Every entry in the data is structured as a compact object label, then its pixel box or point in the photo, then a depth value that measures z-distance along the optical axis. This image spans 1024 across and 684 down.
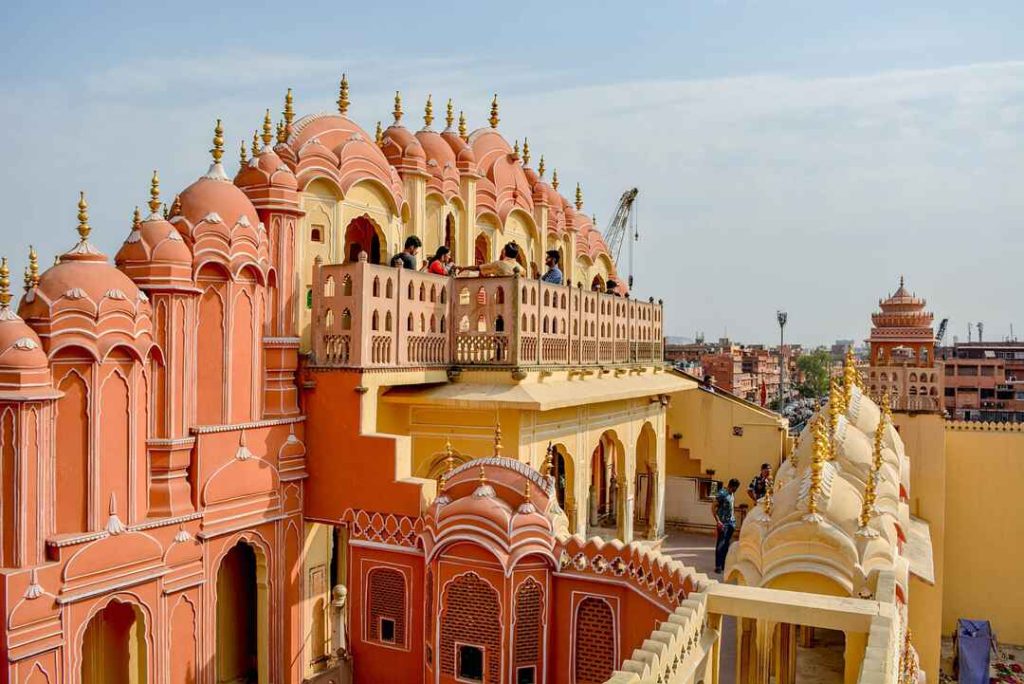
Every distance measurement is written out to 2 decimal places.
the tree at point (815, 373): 77.84
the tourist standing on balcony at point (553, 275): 14.96
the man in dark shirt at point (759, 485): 19.38
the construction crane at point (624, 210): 63.44
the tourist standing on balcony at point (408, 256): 12.70
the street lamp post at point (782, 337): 44.94
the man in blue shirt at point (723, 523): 17.03
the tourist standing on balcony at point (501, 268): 13.44
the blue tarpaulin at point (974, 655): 17.00
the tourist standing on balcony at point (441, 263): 13.77
